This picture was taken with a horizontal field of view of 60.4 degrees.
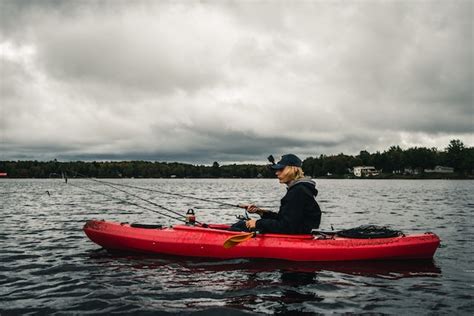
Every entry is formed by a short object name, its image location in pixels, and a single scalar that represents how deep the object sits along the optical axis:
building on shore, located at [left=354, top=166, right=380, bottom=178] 166.88
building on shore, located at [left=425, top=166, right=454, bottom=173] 152.62
